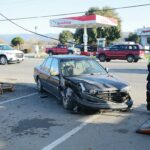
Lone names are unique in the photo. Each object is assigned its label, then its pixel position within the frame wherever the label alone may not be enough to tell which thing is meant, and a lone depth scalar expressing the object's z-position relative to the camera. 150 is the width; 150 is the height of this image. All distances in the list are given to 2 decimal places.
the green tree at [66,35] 67.77
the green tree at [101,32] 62.29
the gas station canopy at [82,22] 43.56
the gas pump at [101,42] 47.03
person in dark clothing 8.80
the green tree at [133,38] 79.84
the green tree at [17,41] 60.24
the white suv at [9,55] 27.42
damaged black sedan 8.80
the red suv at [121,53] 31.53
